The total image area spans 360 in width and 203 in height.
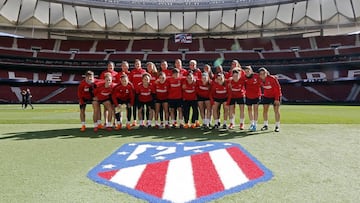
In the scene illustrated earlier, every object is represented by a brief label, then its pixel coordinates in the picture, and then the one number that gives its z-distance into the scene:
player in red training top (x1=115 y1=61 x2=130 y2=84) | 9.80
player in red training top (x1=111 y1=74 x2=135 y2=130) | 9.16
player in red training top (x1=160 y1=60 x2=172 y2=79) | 10.00
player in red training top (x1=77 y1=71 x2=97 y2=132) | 9.09
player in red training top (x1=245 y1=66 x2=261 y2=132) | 9.06
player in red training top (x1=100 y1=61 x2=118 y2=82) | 9.82
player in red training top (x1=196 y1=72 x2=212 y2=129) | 9.44
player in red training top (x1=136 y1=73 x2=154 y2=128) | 9.37
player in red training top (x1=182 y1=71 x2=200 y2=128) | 9.42
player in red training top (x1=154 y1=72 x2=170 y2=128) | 9.38
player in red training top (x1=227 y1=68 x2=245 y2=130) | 9.15
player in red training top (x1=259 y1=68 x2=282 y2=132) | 8.98
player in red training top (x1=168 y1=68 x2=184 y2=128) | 9.38
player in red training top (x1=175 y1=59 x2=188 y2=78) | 9.87
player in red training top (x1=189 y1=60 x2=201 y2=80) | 10.01
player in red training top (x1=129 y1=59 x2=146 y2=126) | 10.25
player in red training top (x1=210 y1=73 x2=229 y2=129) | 9.33
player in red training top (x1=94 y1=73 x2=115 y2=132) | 9.01
